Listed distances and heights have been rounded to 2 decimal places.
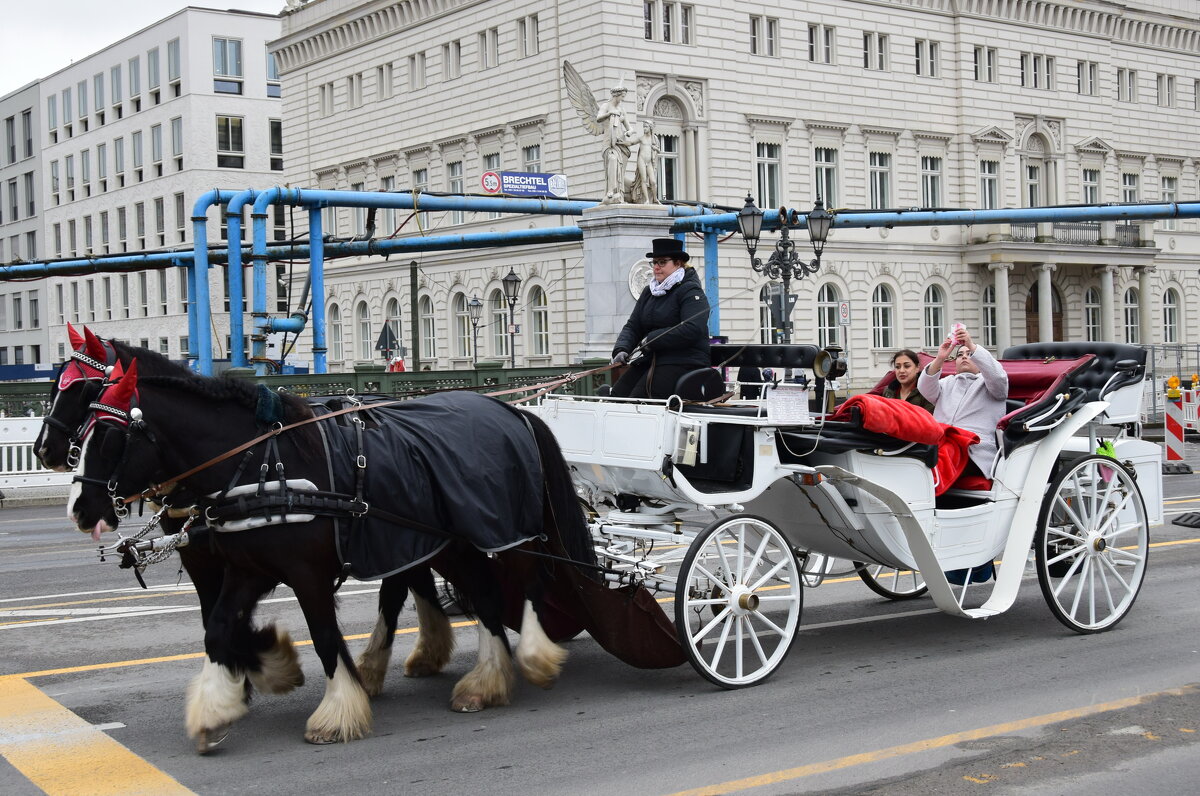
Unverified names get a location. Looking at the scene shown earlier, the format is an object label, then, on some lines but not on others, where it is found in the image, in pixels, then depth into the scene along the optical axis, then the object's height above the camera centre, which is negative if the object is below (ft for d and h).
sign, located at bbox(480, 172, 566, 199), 99.81 +13.37
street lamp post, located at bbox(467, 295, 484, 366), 156.76 +6.07
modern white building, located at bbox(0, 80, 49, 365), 256.32 +31.57
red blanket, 25.09 -1.53
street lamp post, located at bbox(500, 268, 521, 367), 139.85 +7.79
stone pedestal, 88.89 +6.94
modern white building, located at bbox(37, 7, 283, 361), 217.77 +38.37
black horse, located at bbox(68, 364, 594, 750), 19.67 -2.37
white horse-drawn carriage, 23.82 -2.96
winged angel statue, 89.71 +13.71
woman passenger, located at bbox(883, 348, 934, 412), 29.73 -0.59
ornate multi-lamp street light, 82.58 +7.57
